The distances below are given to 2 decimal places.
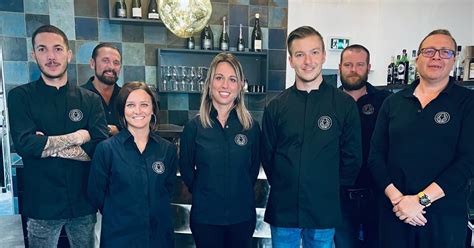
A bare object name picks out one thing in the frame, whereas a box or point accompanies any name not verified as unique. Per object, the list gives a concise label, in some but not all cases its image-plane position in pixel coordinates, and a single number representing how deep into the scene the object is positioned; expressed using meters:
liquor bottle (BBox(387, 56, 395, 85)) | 2.79
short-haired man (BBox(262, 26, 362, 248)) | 1.50
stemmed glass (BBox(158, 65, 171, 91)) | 3.58
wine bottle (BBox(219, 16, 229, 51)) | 3.66
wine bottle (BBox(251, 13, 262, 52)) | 3.74
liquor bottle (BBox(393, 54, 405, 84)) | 2.61
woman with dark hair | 1.54
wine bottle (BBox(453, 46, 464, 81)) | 2.38
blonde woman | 1.60
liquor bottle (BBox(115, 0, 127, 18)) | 3.38
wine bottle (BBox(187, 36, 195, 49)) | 3.59
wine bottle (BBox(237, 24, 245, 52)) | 3.72
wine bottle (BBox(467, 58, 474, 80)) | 2.21
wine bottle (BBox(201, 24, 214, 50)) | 3.62
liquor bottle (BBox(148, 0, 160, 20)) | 3.43
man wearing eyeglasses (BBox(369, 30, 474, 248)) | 1.47
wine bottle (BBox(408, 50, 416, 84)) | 2.58
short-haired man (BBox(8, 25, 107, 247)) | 1.60
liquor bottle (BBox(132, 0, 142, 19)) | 3.38
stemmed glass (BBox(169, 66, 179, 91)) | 3.59
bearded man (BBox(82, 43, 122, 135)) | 2.42
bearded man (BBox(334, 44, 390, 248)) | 1.92
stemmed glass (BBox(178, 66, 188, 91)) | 3.61
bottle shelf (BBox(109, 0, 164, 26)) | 3.38
